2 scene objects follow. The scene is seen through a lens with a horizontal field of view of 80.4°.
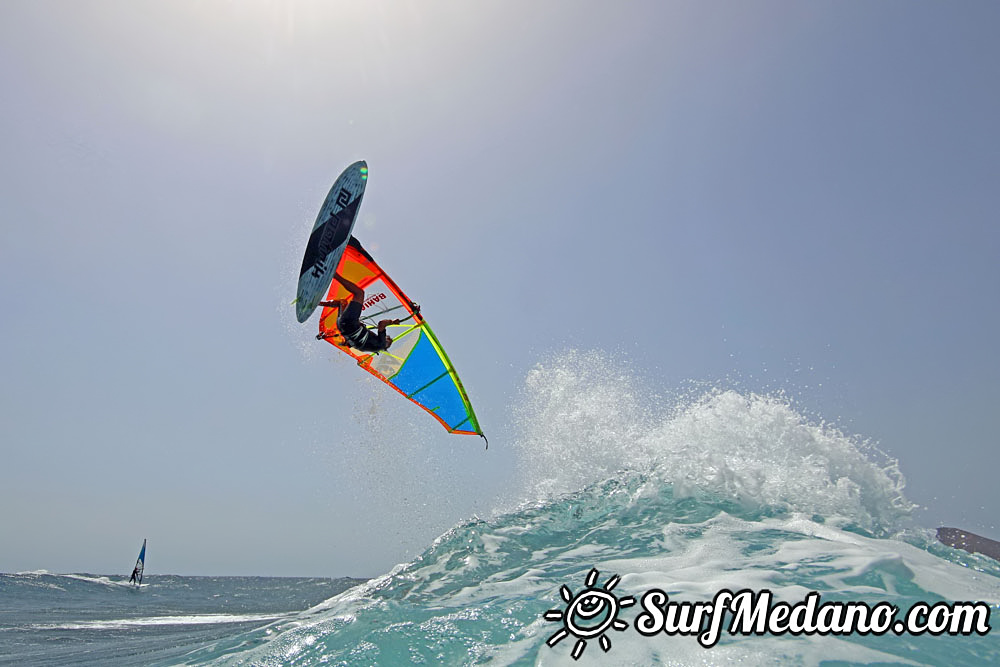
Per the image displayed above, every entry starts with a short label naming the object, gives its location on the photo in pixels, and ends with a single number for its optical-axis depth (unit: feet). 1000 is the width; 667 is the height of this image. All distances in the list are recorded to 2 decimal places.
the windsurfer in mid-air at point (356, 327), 22.56
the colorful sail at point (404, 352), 27.73
